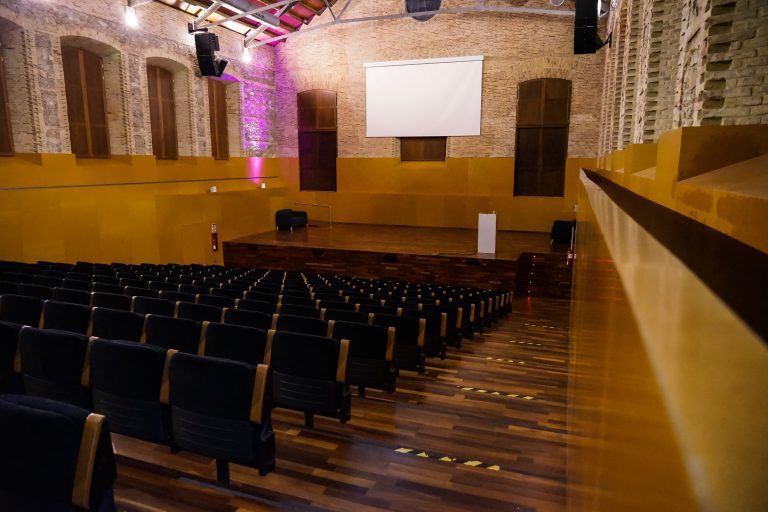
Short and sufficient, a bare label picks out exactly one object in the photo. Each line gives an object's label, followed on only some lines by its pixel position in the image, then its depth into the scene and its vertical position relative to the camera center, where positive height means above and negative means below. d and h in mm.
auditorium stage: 11484 -1636
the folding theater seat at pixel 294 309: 5078 -1242
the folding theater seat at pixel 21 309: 4383 -1066
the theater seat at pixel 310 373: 3639 -1342
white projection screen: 15555 +2755
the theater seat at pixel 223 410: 2816 -1256
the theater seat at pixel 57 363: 3223 -1128
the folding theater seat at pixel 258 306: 5223 -1228
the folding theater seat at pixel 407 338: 5016 -1504
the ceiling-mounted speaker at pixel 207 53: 13298 +3441
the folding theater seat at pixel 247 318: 4355 -1138
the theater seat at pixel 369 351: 4309 -1403
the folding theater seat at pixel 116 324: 4031 -1087
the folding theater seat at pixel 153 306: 4832 -1134
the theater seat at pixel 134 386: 3035 -1203
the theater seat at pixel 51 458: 2043 -1093
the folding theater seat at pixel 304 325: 4273 -1163
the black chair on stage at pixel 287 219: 15297 -1043
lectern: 11852 -1161
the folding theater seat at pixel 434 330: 5652 -1604
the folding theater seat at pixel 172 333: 3809 -1099
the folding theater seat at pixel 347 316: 4961 -1263
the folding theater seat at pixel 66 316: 4188 -1072
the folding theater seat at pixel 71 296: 5129 -1103
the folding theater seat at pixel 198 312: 4594 -1134
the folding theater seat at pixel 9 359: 3402 -1145
